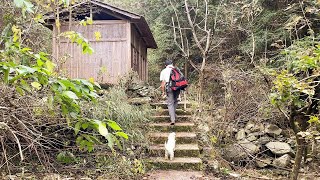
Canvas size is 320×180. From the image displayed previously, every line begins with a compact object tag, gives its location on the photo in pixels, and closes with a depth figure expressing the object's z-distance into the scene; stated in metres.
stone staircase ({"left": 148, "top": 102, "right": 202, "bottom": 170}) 6.33
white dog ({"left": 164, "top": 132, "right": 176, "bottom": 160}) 6.51
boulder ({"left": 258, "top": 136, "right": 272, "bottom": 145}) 9.50
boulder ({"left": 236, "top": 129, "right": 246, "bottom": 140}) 9.76
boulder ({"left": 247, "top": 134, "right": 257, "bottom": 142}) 9.59
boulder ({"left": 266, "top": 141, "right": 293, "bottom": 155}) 8.91
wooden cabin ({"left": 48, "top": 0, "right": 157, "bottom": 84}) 10.68
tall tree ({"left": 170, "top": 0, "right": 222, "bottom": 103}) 15.46
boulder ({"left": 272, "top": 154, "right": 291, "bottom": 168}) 8.49
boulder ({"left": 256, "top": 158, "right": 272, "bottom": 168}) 8.53
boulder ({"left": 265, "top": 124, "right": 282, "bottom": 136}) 9.85
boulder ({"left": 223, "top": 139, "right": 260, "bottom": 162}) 8.45
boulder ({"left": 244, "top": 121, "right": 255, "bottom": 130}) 10.25
